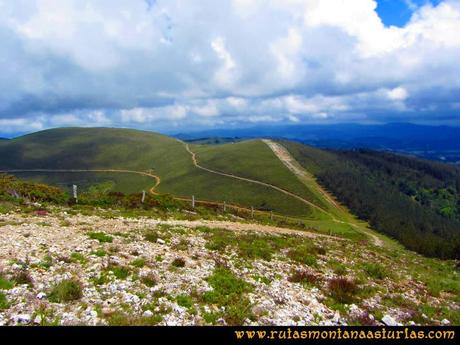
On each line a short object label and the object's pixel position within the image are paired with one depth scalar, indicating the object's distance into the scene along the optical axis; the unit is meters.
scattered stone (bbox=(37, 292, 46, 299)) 13.02
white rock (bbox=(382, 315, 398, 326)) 14.38
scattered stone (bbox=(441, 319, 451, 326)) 15.52
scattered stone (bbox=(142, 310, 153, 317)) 12.67
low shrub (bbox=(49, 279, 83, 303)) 13.07
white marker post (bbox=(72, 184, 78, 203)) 37.50
